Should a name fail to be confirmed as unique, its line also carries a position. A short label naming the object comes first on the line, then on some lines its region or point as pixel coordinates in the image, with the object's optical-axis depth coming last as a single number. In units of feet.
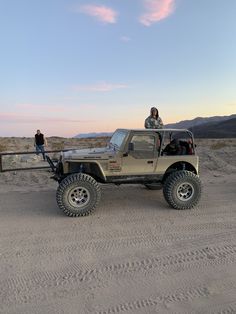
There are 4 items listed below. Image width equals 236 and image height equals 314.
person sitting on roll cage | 18.43
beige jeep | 15.49
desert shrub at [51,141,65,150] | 57.93
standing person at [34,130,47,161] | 33.73
